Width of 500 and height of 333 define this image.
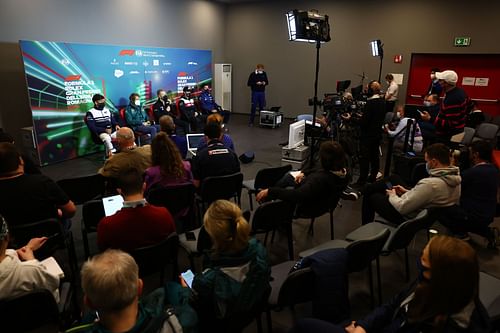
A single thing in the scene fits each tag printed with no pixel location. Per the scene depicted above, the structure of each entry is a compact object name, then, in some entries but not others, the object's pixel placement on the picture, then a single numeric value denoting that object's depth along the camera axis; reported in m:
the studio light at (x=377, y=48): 8.34
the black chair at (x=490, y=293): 1.78
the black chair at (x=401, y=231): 2.37
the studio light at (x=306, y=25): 4.42
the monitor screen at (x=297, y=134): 5.74
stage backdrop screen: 5.53
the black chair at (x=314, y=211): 3.06
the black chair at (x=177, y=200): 2.83
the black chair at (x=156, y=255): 1.97
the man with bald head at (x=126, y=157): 3.23
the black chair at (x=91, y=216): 2.71
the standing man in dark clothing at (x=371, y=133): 4.64
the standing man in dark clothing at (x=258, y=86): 10.00
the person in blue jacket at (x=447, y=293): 1.22
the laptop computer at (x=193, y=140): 5.54
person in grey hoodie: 2.76
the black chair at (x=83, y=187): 3.14
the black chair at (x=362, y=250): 1.99
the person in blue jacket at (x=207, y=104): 8.41
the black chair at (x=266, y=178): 3.55
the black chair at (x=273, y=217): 2.62
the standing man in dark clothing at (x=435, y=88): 7.56
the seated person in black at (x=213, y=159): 3.39
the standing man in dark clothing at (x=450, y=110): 4.54
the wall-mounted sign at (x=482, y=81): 8.41
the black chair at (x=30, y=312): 1.45
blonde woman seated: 1.56
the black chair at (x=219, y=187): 3.24
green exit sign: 8.27
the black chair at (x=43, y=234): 2.19
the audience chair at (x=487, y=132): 5.97
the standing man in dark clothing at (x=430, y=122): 6.15
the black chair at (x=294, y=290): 1.74
